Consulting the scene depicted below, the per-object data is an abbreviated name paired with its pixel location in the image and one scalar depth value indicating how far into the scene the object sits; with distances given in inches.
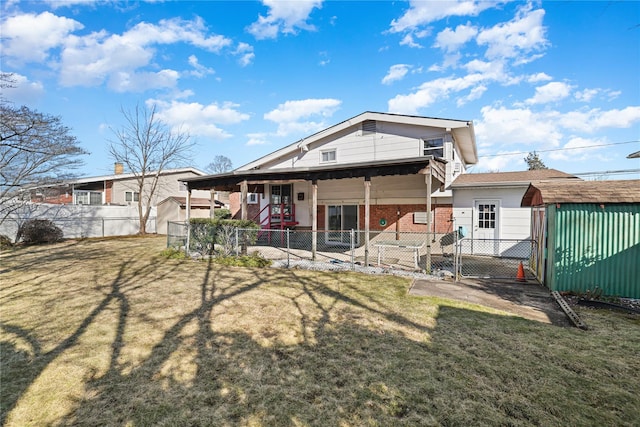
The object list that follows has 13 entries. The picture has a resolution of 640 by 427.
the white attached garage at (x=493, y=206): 443.4
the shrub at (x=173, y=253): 445.4
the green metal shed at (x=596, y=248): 238.8
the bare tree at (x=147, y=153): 943.0
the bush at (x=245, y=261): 386.3
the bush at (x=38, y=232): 615.2
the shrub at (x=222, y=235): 421.0
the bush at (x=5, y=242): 568.7
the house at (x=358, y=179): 451.2
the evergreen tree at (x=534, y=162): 1653.5
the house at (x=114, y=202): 739.4
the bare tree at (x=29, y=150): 347.3
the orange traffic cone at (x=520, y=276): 312.5
